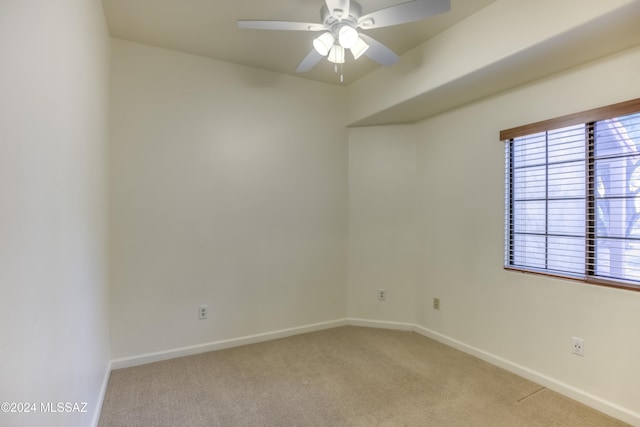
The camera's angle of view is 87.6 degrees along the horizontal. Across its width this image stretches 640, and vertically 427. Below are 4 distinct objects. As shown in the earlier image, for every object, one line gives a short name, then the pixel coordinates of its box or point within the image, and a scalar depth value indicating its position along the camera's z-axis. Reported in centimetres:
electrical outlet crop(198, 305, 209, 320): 304
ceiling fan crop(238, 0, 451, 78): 179
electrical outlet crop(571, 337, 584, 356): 227
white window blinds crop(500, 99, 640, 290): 207
